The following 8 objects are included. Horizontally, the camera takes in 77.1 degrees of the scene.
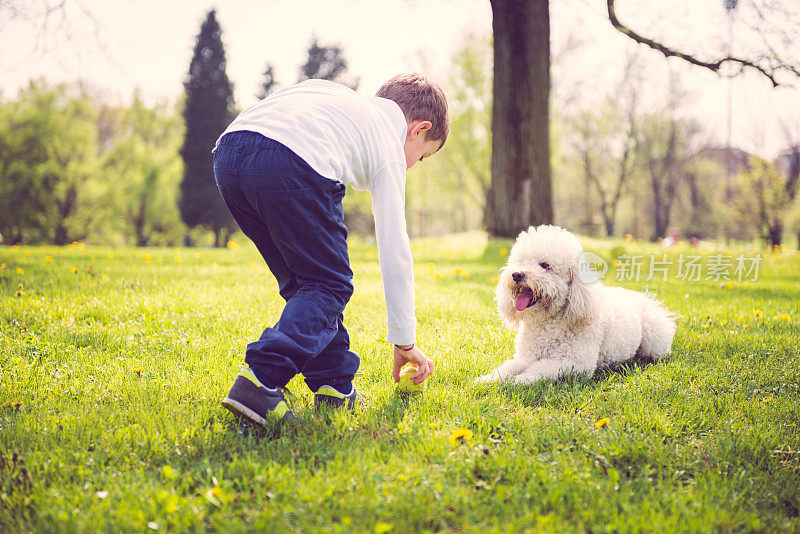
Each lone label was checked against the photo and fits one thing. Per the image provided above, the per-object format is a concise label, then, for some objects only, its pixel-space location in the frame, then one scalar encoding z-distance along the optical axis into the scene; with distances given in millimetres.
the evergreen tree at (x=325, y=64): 33594
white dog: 3299
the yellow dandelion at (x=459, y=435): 2260
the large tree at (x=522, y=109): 10312
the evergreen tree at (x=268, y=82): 33062
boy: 2314
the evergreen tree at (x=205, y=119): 30594
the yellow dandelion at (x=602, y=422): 2498
